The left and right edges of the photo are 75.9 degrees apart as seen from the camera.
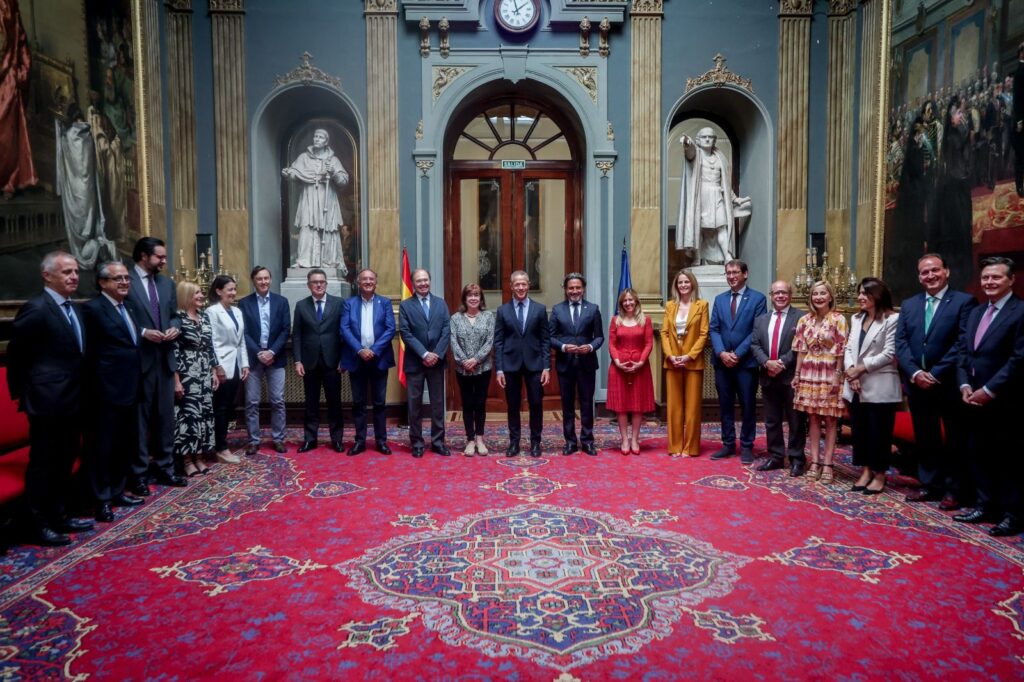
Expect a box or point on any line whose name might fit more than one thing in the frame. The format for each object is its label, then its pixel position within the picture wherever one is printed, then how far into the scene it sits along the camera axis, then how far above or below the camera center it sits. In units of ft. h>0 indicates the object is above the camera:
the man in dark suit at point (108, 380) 13.89 -1.52
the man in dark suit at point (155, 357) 15.06 -1.14
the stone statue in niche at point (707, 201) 25.91 +4.03
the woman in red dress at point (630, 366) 19.80 -1.91
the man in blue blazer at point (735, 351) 19.01 -1.44
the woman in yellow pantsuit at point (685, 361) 19.57 -1.74
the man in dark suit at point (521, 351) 19.47 -1.38
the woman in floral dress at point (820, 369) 16.25 -1.71
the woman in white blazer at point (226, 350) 18.63 -1.23
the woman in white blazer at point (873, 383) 15.23 -1.92
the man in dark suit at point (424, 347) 19.69 -1.26
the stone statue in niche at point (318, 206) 25.68 +3.97
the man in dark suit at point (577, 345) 19.67 -1.24
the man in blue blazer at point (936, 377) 14.21 -1.69
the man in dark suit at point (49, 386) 12.18 -1.44
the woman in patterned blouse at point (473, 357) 19.63 -1.55
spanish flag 24.02 +0.79
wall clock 25.22 +11.18
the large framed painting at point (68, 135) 14.60 +4.53
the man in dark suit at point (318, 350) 20.11 -1.33
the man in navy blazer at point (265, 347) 19.98 -1.21
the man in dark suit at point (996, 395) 12.84 -1.89
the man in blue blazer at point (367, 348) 19.99 -1.32
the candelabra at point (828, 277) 24.02 +0.90
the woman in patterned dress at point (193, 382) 16.94 -1.95
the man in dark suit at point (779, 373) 17.42 -1.95
